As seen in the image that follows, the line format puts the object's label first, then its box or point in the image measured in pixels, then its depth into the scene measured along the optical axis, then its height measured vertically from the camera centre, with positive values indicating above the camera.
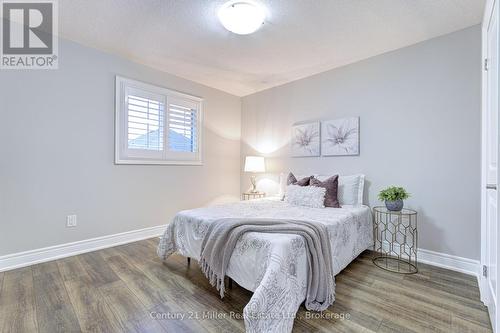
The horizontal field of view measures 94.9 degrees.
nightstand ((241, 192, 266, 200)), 3.93 -0.51
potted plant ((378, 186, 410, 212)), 2.33 -0.31
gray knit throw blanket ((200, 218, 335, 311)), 1.65 -0.63
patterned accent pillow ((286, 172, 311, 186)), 2.99 -0.19
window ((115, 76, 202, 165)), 3.03 +0.59
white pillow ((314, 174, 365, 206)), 2.79 -0.29
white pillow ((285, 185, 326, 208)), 2.65 -0.35
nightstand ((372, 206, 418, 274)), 2.47 -0.84
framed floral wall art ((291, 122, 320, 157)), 3.36 +0.40
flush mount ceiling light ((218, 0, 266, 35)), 1.95 +1.32
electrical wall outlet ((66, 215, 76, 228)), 2.62 -0.64
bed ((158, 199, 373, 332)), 1.32 -0.66
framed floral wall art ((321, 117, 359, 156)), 2.99 +0.41
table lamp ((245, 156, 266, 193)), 3.88 +0.04
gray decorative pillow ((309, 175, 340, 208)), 2.65 -0.25
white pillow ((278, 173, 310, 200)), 3.53 -0.27
